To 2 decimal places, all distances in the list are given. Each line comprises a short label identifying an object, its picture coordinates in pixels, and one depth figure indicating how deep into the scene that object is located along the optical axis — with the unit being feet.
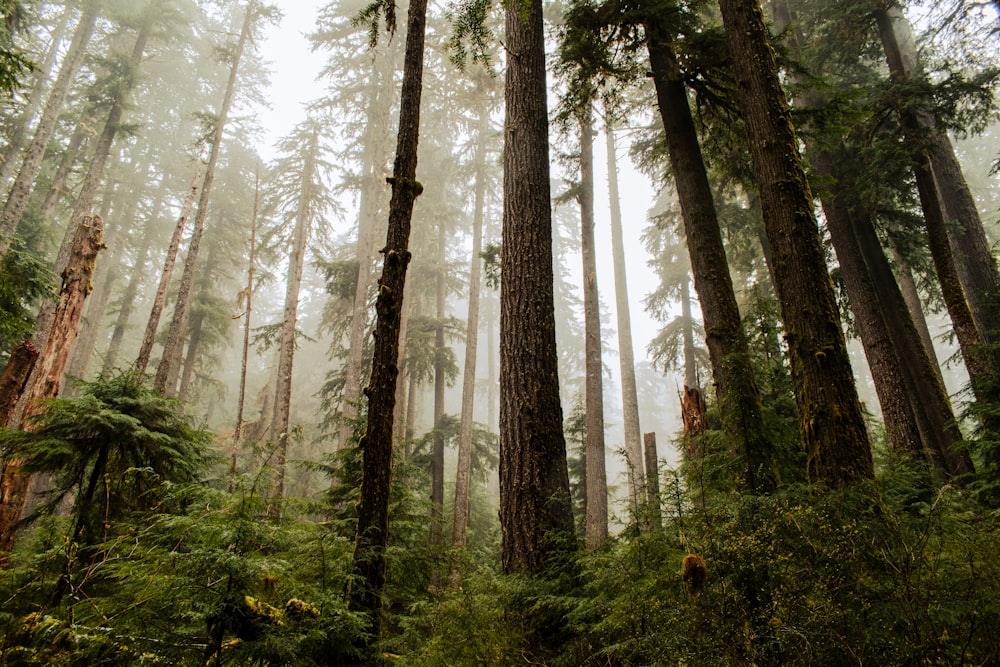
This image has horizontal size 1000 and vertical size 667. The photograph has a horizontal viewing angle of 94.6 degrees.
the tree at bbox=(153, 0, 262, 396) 43.89
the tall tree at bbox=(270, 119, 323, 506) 46.62
